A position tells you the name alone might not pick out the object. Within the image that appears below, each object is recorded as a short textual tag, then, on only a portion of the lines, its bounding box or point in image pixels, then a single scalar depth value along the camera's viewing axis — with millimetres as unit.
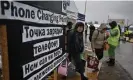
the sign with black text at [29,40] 826
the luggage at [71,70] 2697
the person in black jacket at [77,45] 2303
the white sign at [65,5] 1613
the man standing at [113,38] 3738
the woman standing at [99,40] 3300
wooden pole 804
